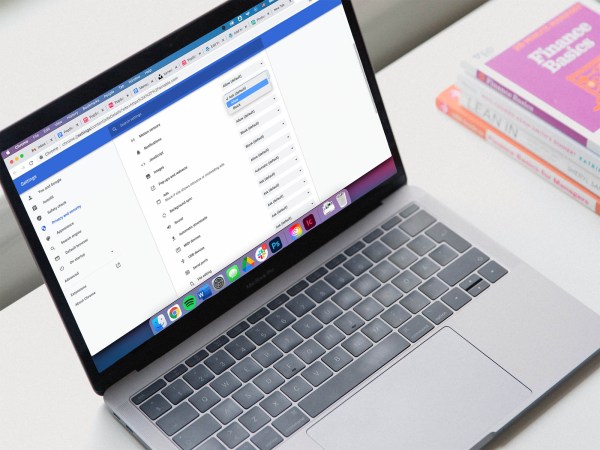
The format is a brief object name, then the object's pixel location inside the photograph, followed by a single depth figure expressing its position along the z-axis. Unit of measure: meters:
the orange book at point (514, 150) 1.21
